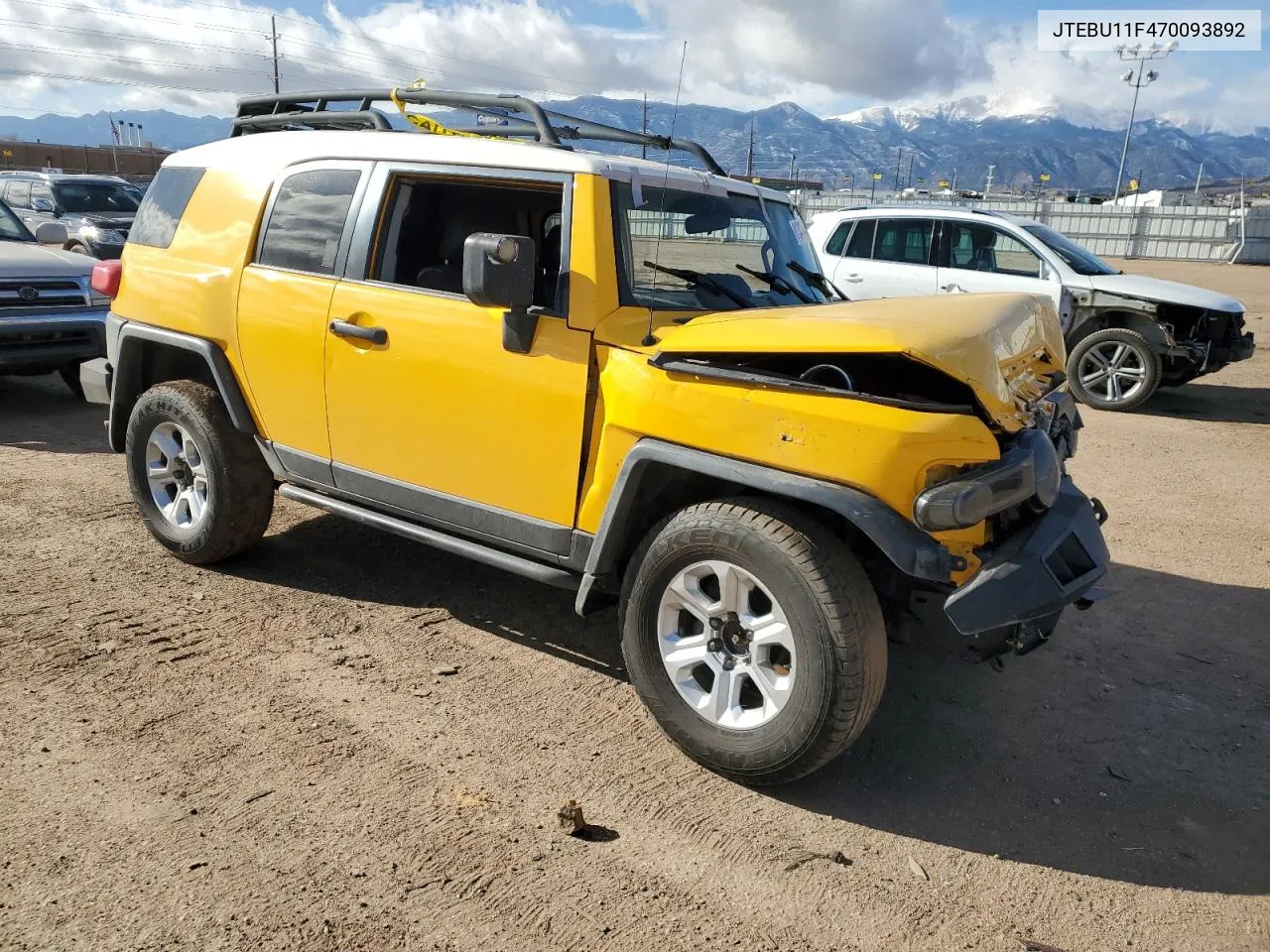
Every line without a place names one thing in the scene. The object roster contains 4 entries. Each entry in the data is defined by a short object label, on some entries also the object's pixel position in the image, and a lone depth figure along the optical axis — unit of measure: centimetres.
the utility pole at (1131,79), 4956
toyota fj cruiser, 278
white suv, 917
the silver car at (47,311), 738
